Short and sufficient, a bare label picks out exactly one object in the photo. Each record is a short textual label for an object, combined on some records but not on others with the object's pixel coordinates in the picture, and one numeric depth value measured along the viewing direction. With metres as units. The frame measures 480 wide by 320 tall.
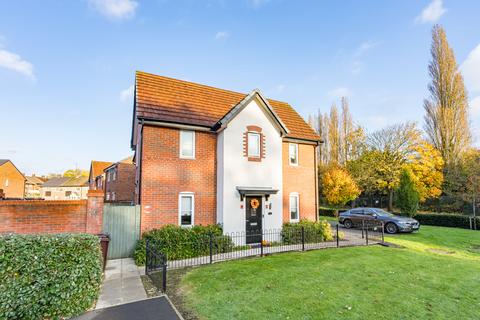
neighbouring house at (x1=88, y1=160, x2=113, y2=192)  38.97
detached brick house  11.81
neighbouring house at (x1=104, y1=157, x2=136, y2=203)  25.84
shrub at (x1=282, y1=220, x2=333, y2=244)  13.42
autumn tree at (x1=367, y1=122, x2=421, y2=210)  28.84
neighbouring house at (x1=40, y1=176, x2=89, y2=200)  64.81
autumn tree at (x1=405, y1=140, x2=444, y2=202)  27.19
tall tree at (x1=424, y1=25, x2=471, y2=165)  28.44
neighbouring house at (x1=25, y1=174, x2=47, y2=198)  70.00
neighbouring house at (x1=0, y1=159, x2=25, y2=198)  43.62
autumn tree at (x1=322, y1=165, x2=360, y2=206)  26.59
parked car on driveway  16.73
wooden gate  10.90
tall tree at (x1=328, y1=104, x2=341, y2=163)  39.38
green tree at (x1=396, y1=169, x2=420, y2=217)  20.17
